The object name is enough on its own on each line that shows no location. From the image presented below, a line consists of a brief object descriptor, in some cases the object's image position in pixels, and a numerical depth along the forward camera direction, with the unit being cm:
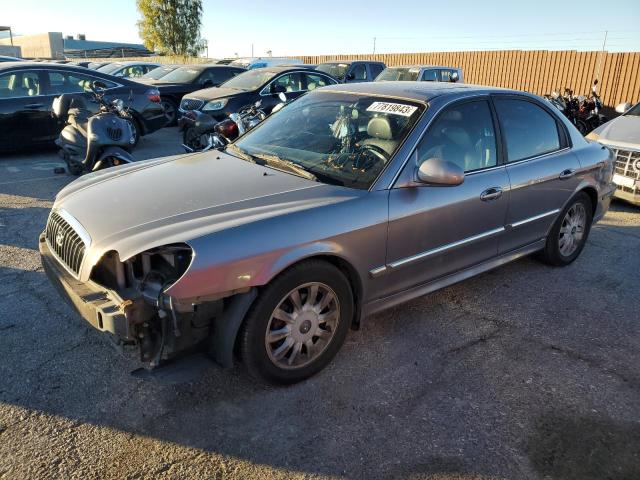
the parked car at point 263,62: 1738
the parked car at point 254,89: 1020
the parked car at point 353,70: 1524
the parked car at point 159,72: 1460
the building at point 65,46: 4438
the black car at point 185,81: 1268
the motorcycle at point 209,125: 788
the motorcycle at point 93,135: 656
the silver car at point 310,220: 256
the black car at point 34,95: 835
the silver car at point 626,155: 670
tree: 3688
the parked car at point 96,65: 2118
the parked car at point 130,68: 1803
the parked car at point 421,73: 1381
